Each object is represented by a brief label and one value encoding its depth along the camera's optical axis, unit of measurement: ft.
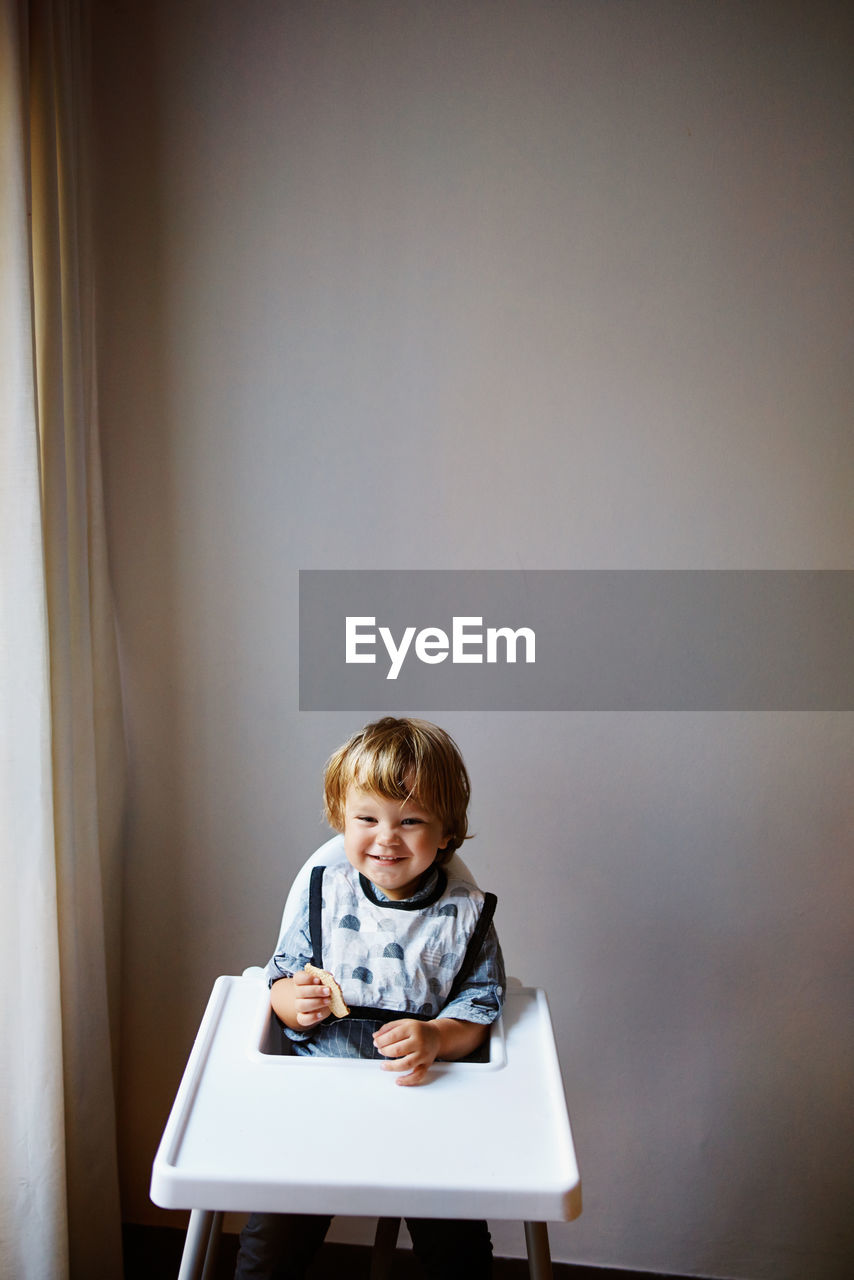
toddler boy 4.12
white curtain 4.46
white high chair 3.26
